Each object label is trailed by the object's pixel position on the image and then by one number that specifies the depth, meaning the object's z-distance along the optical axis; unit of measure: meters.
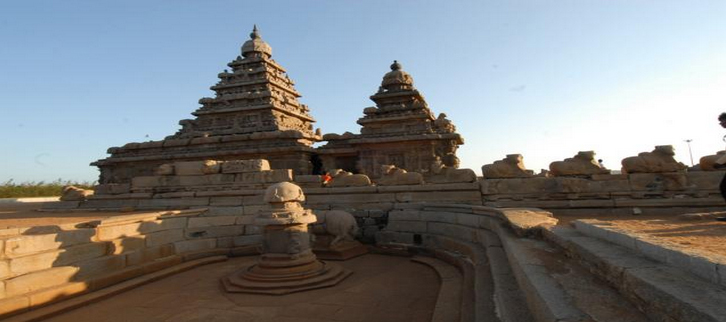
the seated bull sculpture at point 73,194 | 12.10
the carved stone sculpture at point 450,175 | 8.46
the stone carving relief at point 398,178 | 8.86
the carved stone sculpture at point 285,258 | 5.30
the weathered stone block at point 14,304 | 4.16
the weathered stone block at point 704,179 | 6.93
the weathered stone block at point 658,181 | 7.06
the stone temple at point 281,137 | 18.81
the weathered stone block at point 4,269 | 4.41
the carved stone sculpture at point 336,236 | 7.16
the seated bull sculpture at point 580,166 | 7.71
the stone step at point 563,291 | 1.92
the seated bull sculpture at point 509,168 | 8.18
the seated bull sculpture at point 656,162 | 7.11
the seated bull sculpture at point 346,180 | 9.29
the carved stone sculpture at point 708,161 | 7.03
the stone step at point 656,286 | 1.53
